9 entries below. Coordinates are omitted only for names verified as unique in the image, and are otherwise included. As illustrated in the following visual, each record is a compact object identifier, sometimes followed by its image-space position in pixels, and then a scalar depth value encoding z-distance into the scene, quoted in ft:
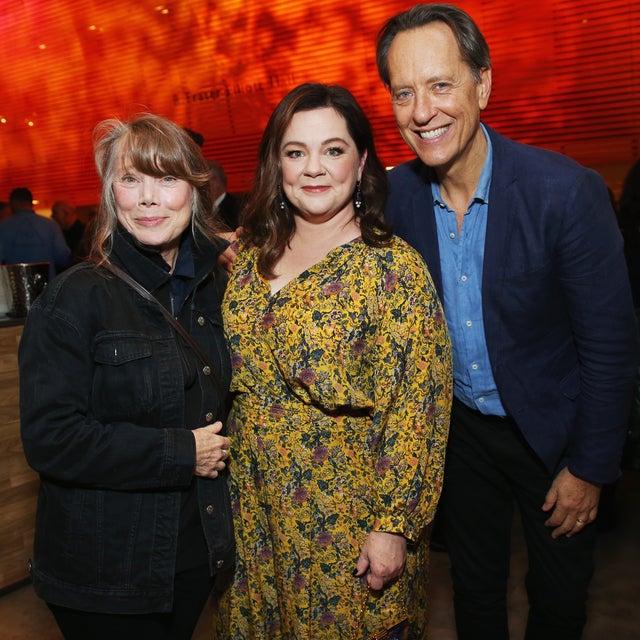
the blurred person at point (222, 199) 14.71
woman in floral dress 5.49
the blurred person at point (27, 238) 18.15
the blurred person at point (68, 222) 23.47
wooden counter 10.54
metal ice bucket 10.68
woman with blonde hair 4.81
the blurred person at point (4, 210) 23.37
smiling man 5.56
